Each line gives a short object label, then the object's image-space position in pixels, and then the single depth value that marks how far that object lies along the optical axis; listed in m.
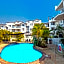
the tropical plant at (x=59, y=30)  12.54
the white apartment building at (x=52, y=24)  22.53
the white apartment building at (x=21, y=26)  30.05
